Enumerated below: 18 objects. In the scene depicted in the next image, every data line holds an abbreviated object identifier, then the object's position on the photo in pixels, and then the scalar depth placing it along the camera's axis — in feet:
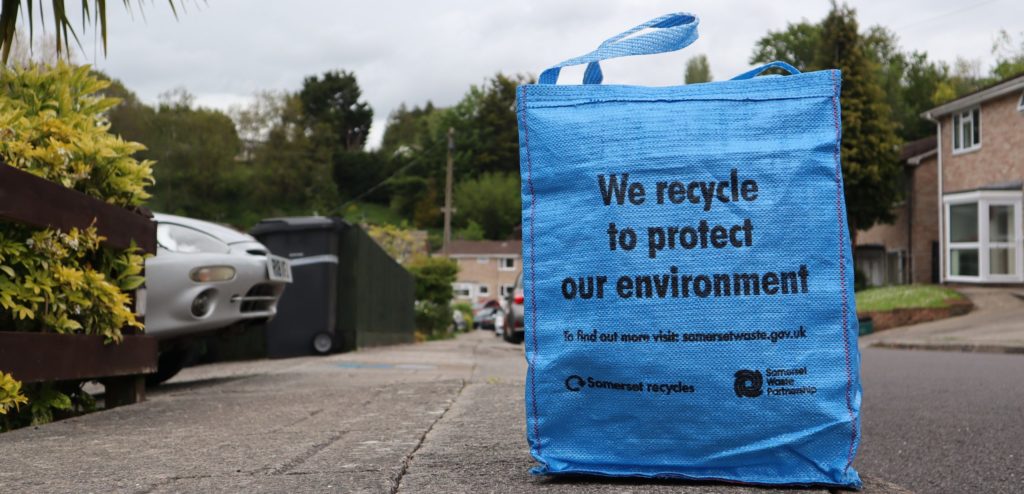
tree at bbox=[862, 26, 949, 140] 174.60
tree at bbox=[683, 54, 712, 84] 289.14
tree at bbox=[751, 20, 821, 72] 178.88
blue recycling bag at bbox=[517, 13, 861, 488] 8.50
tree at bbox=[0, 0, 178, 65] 14.35
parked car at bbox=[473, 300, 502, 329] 187.42
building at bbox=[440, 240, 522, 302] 250.57
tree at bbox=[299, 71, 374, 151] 293.23
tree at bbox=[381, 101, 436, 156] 306.14
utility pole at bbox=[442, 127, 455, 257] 120.42
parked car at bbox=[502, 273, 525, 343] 55.09
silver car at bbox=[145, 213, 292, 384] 23.08
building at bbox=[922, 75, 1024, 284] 79.25
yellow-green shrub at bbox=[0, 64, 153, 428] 14.06
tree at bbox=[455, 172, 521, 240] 264.13
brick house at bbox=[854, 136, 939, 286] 104.68
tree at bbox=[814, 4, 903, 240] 104.42
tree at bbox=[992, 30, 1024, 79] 161.68
